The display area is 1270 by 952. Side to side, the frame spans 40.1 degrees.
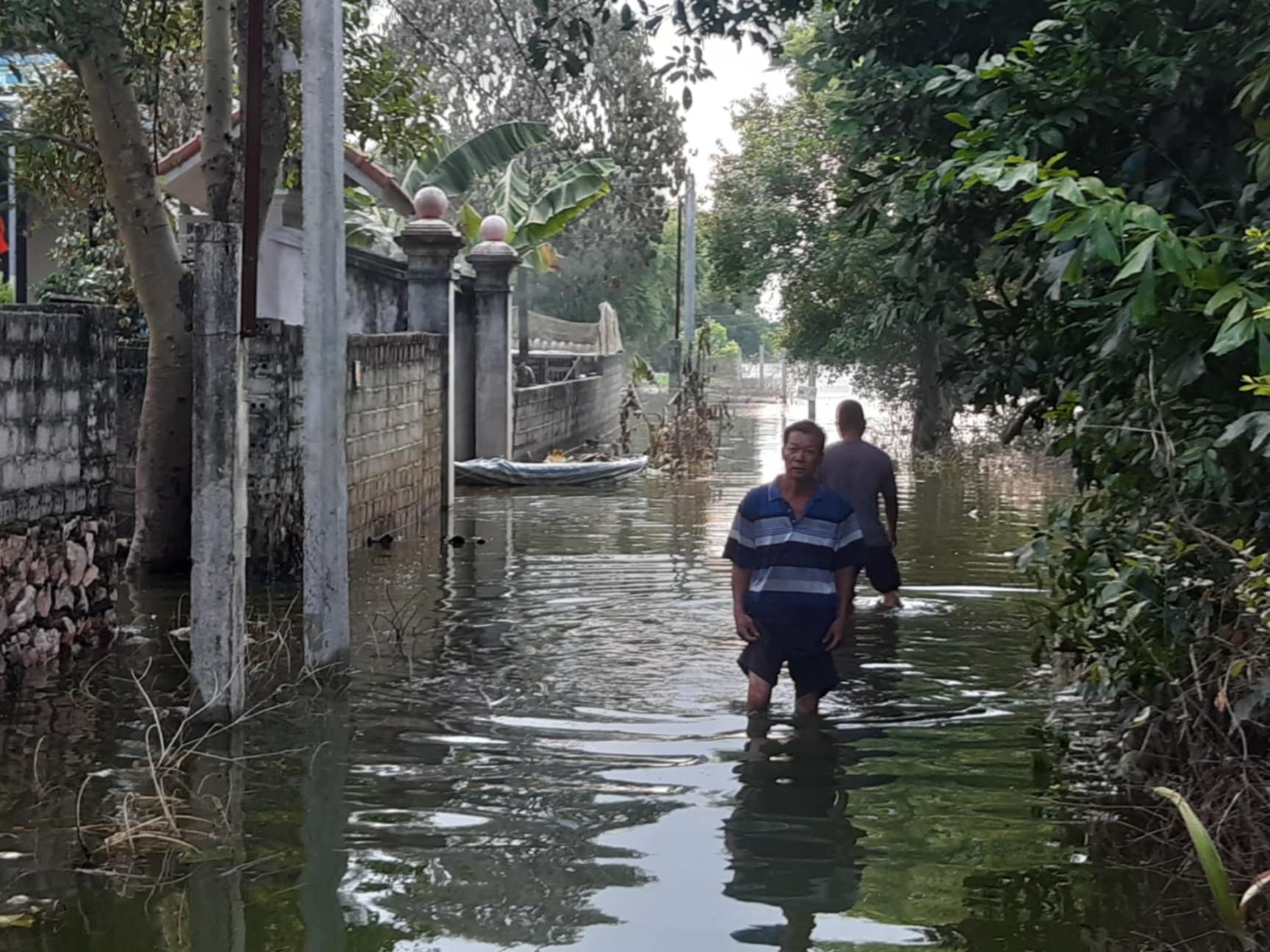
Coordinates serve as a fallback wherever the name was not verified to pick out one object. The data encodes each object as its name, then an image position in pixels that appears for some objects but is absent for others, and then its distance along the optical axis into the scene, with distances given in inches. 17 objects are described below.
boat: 936.3
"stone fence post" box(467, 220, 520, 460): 979.9
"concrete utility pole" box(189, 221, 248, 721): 338.3
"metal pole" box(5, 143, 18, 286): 848.0
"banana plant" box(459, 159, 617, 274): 1061.8
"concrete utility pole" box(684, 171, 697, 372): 1430.9
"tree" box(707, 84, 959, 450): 1218.6
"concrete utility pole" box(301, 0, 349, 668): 377.1
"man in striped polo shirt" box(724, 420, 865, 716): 332.2
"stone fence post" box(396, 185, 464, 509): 787.4
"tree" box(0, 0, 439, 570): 498.0
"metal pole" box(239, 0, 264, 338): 349.4
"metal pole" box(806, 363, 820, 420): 1707.7
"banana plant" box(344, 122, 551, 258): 986.7
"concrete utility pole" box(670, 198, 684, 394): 1229.7
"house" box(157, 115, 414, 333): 684.1
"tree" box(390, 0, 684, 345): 1605.6
